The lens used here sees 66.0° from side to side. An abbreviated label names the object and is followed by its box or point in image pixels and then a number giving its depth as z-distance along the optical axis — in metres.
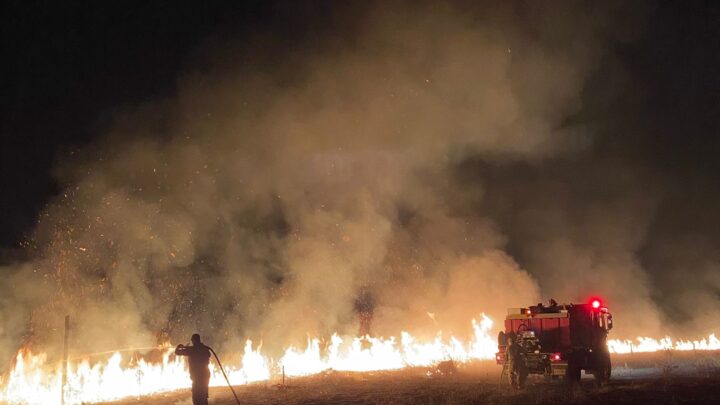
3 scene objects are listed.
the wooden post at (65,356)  13.07
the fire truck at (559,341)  16.41
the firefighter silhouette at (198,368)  11.25
